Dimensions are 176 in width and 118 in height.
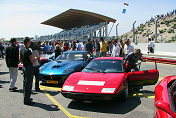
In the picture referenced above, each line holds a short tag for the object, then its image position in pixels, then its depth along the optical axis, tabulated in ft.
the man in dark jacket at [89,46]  35.21
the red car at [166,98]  6.44
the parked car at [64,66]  17.94
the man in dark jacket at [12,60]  16.82
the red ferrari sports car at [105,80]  11.91
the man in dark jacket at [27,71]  13.45
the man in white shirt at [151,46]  44.48
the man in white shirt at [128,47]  25.03
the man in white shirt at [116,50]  26.96
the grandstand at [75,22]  111.11
